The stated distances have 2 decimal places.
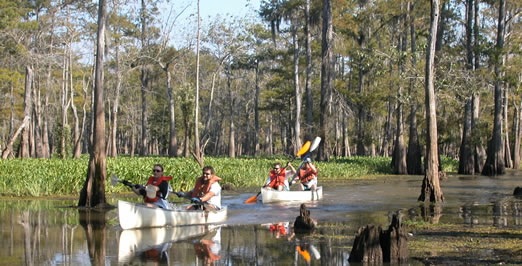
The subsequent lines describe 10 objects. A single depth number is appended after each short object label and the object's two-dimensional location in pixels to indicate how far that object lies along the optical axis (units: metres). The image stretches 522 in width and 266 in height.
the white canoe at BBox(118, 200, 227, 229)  16.08
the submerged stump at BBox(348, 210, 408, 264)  11.88
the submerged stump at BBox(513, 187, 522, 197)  26.77
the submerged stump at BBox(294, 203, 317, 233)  16.44
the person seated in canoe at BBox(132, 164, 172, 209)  17.20
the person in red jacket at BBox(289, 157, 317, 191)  26.44
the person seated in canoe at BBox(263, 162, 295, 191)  25.27
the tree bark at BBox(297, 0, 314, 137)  46.53
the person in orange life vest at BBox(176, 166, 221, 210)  18.39
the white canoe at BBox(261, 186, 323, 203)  24.36
